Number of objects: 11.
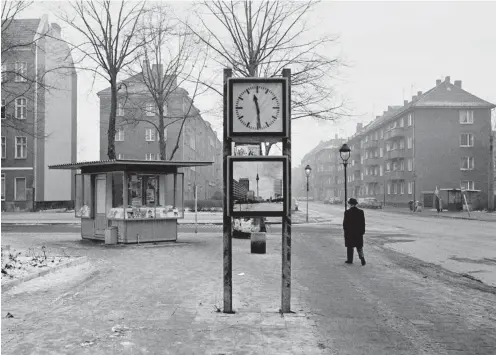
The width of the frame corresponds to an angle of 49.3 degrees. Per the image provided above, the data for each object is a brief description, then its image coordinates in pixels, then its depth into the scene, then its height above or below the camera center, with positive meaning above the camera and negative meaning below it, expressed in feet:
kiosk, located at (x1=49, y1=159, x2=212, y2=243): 55.83 -0.87
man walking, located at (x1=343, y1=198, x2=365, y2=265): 42.32 -2.81
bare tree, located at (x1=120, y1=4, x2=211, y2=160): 94.27 +25.21
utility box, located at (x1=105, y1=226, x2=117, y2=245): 55.77 -4.56
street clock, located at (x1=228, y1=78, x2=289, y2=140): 23.58 +3.71
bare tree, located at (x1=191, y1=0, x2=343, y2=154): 81.66 +21.66
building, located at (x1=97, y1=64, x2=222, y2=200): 181.18 +18.22
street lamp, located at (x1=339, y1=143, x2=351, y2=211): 81.82 +6.00
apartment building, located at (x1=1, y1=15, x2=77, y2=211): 154.40 +12.08
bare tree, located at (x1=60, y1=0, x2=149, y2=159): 88.58 +24.55
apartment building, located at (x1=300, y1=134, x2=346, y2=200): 401.49 +15.80
